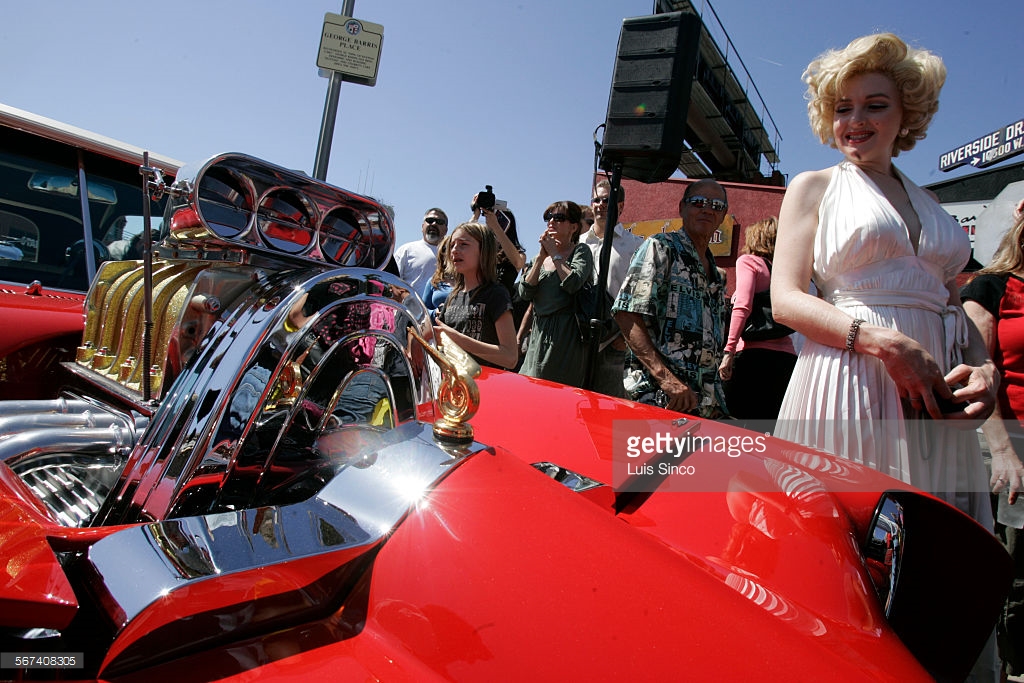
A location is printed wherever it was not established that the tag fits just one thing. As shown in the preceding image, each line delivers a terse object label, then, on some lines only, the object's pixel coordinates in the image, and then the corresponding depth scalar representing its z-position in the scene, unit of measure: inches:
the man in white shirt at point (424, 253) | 191.3
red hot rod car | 27.8
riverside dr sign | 279.4
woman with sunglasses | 128.1
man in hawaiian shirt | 94.9
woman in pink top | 125.0
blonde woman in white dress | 62.2
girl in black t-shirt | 118.6
